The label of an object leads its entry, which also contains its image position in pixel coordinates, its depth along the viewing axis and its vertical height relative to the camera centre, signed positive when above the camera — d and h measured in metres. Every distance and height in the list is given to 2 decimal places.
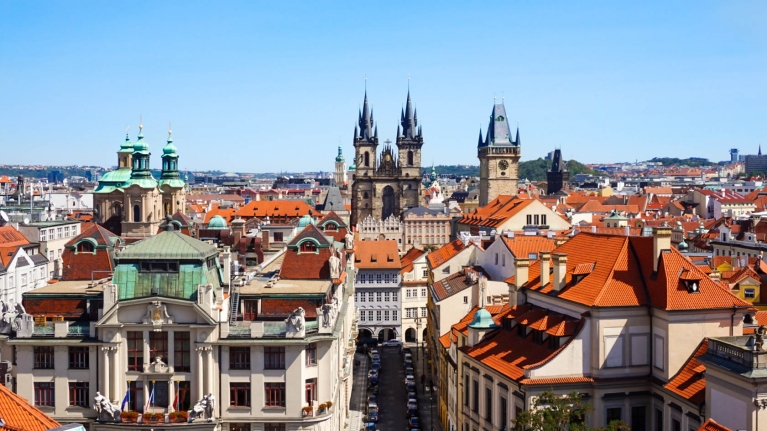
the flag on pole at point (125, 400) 48.85 -11.53
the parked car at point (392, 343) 109.75 -19.05
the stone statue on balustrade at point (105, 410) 48.47 -11.98
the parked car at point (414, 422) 69.62 -18.05
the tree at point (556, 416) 39.56 -10.10
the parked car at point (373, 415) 71.06 -17.86
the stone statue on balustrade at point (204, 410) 48.50 -11.96
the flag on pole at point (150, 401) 49.16 -11.69
